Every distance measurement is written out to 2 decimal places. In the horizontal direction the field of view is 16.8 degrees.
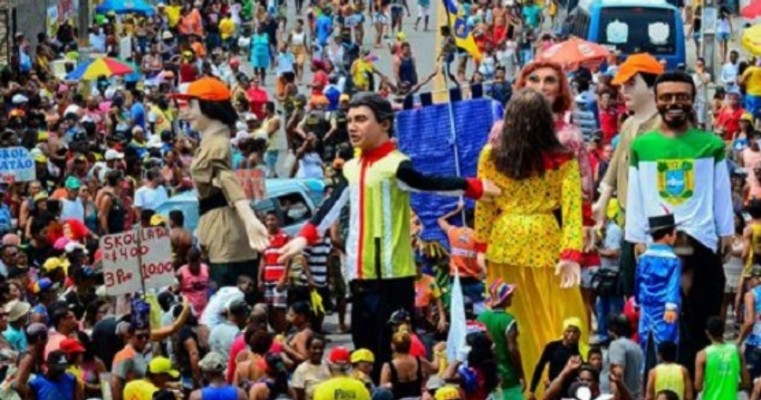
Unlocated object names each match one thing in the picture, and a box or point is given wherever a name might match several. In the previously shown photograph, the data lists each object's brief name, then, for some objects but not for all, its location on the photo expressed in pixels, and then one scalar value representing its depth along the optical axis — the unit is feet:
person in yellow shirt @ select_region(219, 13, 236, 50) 163.43
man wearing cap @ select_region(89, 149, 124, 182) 92.38
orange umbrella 108.06
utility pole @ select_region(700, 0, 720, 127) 134.39
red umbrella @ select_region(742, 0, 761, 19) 120.78
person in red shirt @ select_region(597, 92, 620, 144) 95.91
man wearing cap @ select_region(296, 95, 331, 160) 100.77
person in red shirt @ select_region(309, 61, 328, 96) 118.11
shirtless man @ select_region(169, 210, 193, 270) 71.31
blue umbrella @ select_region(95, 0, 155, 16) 158.92
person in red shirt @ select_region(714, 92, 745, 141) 103.50
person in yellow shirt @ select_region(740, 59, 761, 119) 115.24
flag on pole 117.91
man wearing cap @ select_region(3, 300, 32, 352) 61.21
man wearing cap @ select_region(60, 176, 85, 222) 84.89
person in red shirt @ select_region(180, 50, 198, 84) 127.44
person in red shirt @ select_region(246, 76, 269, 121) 116.37
